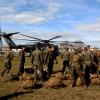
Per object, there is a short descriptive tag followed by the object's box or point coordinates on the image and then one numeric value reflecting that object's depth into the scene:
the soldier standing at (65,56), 12.66
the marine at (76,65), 9.74
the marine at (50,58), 12.36
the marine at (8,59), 13.07
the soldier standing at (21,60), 12.76
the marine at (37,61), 11.35
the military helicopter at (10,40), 26.50
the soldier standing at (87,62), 10.23
